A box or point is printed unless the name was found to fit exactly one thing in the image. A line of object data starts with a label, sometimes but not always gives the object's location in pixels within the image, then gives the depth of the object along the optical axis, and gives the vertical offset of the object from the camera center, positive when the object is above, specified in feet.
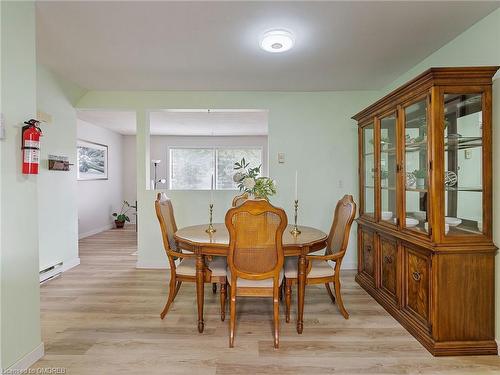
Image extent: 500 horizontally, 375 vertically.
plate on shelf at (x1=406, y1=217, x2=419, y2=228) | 7.48 -0.97
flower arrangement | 8.56 +0.01
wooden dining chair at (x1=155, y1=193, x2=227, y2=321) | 7.82 -2.20
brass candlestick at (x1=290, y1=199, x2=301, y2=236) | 8.36 -1.33
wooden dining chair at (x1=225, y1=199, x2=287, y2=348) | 6.45 -1.50
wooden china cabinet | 6.48 -0.69
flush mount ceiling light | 7.50 +3.73
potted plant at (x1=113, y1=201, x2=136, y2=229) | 22.92 -2.47
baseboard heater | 10.95 -3.26
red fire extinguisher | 5.64 +0.78
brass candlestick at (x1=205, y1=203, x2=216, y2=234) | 8.76 -1.32
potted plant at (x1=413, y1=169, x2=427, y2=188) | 7.27 +0.21
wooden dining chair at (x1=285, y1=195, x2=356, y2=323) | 7.80 -2.21
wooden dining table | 7.22 -1.57
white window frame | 25.62 +3.16
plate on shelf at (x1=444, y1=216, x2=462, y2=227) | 6.64 -0.83
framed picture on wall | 19.48 +1.78
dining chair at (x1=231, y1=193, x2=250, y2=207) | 10.71 -0.54
